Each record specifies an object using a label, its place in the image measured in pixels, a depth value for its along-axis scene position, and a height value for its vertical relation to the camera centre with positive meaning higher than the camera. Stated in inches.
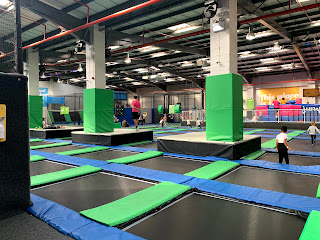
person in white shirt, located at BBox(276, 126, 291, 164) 183.5 -23.2
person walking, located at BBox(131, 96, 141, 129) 336.2 +11.1
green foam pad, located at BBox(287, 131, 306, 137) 408.9 -34.5
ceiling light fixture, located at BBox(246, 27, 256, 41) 388.5 +131.9
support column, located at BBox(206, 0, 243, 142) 226.1 +29.2
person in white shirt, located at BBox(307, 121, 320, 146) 285.6 -18.6
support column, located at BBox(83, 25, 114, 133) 340.2 +34.3
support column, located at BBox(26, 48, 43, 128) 460.8 +57.0
